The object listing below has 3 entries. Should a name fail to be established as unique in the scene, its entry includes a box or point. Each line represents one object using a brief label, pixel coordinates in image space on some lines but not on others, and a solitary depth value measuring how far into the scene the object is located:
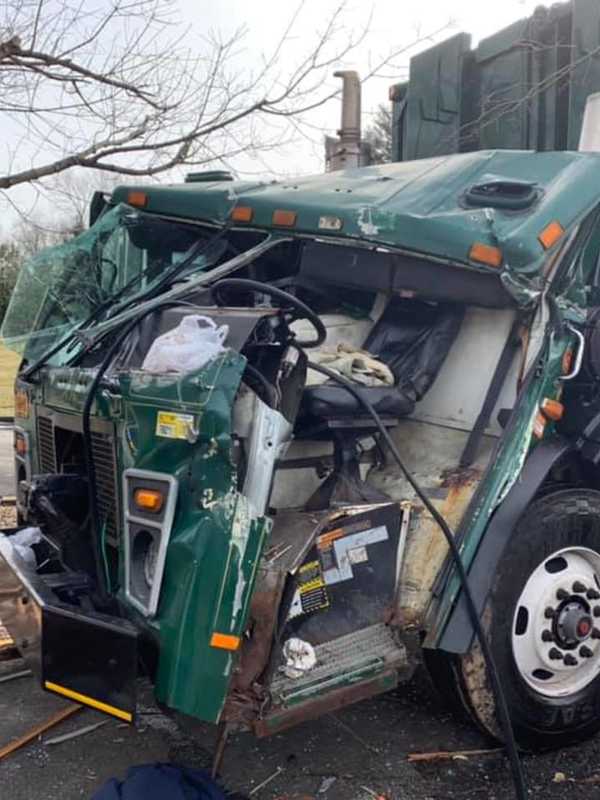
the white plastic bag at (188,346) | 2.79
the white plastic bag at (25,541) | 3.47
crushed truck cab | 2.73
